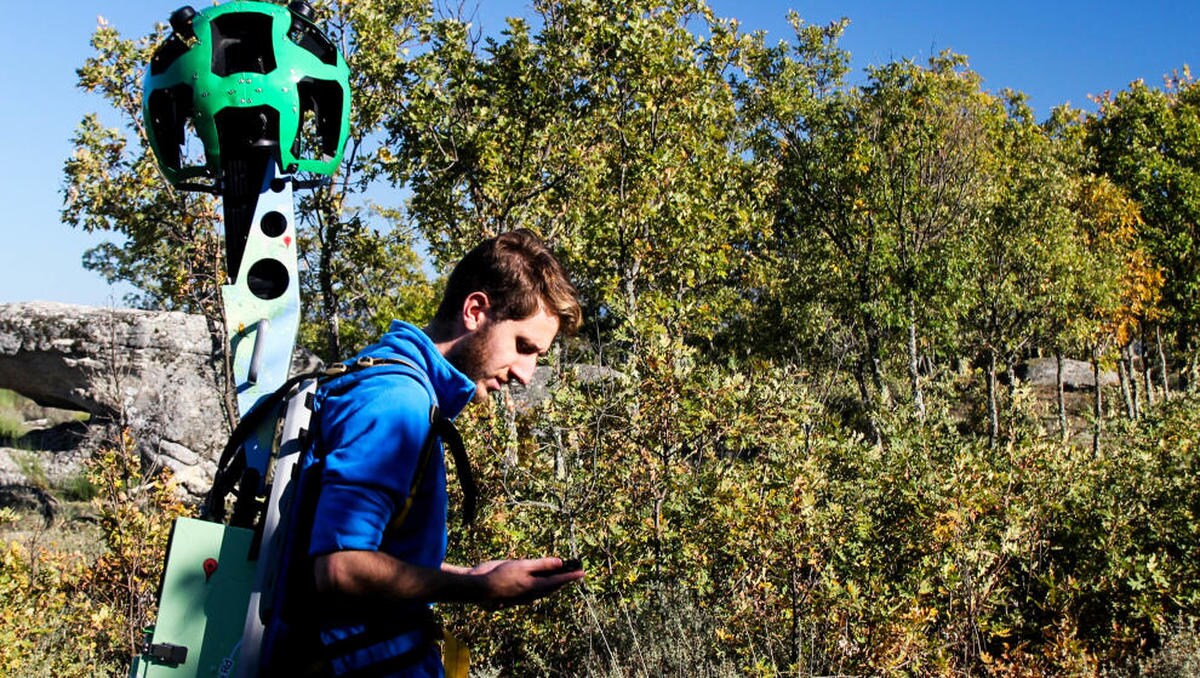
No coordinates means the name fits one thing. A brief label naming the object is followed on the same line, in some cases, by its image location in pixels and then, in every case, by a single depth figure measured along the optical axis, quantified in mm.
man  1781
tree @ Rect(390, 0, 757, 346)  9344
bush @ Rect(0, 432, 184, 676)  5941
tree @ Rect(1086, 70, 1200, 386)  32094
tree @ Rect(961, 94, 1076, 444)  21438
